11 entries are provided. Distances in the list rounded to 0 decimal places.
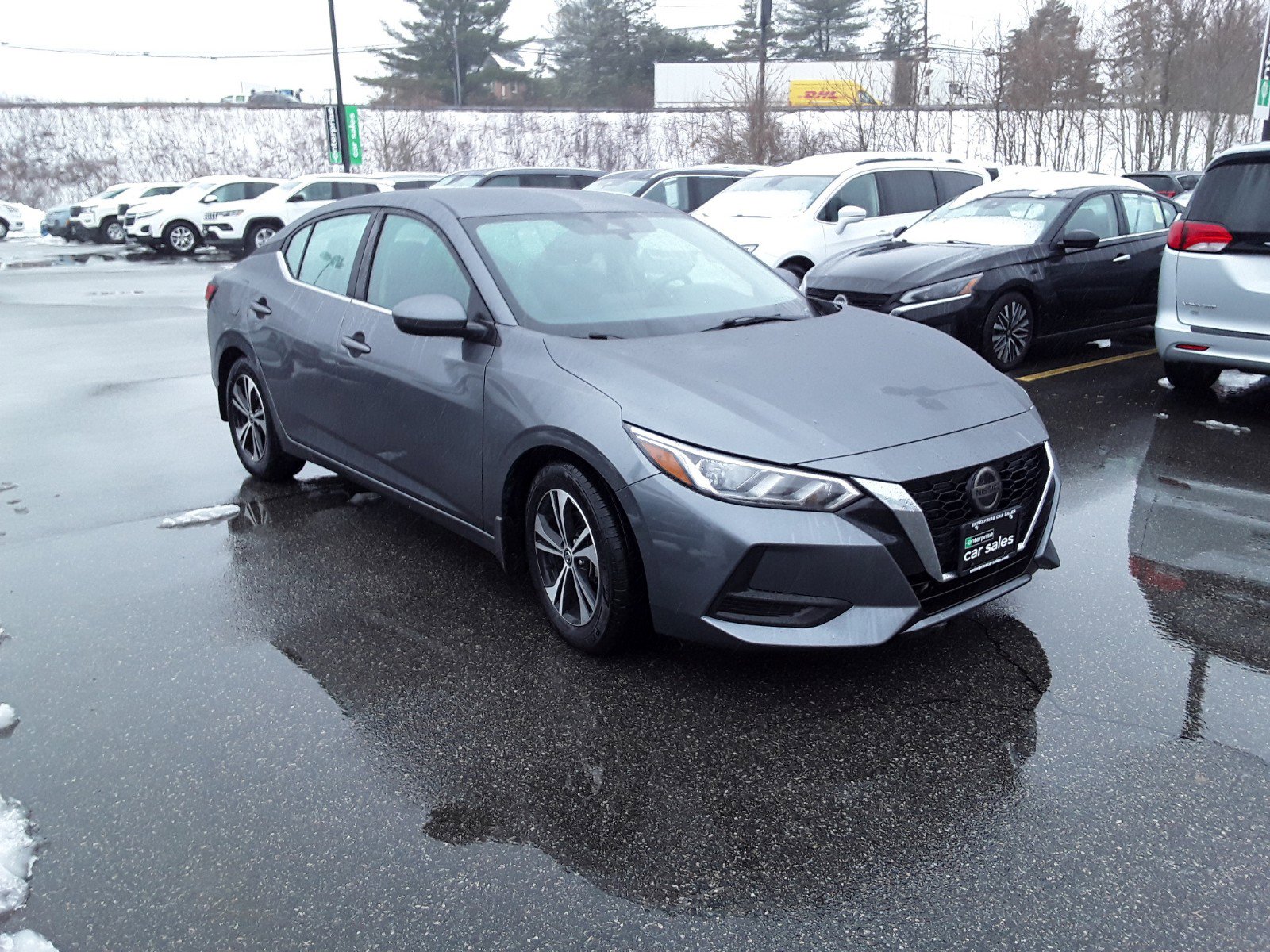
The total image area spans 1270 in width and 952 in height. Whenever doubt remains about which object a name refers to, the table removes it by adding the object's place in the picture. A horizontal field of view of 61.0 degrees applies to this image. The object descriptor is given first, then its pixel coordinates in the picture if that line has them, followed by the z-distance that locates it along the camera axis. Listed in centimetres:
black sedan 830
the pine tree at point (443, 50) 5988
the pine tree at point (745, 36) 6088
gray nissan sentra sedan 328
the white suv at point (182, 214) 2433
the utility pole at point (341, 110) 3056
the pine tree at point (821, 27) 5988
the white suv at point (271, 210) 2288
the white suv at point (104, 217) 2853
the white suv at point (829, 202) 1118
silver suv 645
